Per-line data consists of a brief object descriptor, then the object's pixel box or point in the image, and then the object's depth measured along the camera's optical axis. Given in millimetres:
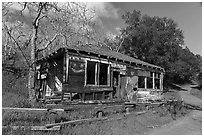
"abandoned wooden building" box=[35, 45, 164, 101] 13055
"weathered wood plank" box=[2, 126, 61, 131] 6969
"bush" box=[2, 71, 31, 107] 13272
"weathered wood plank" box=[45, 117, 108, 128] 7550
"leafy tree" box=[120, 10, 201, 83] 34906
